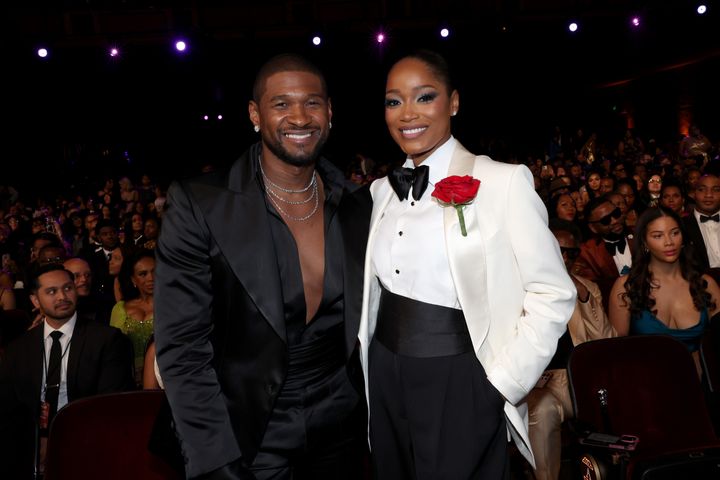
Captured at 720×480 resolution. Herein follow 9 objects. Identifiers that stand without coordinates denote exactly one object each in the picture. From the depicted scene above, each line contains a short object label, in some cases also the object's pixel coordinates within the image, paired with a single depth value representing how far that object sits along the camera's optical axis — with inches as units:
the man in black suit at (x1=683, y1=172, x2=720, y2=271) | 223.3
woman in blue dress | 143.4
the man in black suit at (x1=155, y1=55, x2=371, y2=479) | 74.9
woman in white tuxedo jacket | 77.2
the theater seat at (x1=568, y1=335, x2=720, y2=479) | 119.9
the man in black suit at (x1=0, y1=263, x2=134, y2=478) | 139.9
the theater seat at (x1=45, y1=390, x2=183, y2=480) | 104.6
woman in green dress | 172.2
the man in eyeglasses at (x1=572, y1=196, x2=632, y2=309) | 206.7
